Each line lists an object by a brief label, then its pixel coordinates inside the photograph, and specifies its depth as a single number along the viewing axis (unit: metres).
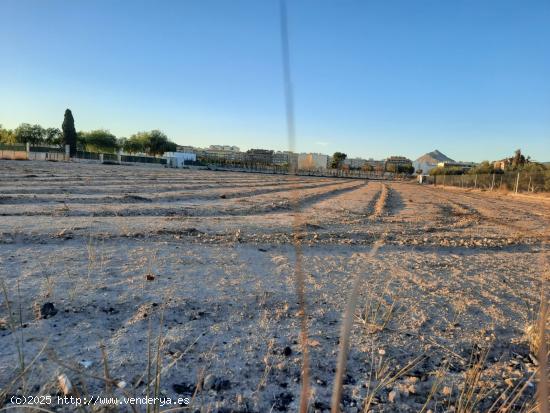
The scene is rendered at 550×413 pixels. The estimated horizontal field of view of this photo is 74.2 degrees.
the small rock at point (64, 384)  1.81
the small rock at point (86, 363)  2.07
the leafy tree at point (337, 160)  116.81
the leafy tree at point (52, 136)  75.25
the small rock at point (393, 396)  1.97
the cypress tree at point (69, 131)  62.34
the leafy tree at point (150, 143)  94.50
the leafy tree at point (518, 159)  52.93
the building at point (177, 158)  78.69
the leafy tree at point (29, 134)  73.50
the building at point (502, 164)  53.55
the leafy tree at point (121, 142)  90.72
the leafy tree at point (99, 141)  82.69
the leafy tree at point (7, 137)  73.81
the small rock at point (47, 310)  2.64
